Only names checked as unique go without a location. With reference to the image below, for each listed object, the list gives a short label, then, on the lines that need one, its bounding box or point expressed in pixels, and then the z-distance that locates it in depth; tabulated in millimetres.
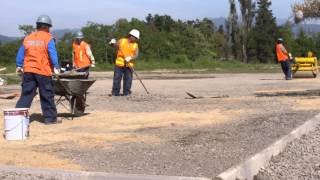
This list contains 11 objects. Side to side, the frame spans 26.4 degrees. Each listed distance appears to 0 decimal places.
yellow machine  29500
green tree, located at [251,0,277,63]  76000
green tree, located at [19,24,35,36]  58150
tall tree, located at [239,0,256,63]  71375
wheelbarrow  12469
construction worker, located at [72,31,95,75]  19625
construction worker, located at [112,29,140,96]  18422
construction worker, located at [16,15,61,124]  12070
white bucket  10545
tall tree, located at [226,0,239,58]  69750
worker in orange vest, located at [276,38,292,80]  27375
